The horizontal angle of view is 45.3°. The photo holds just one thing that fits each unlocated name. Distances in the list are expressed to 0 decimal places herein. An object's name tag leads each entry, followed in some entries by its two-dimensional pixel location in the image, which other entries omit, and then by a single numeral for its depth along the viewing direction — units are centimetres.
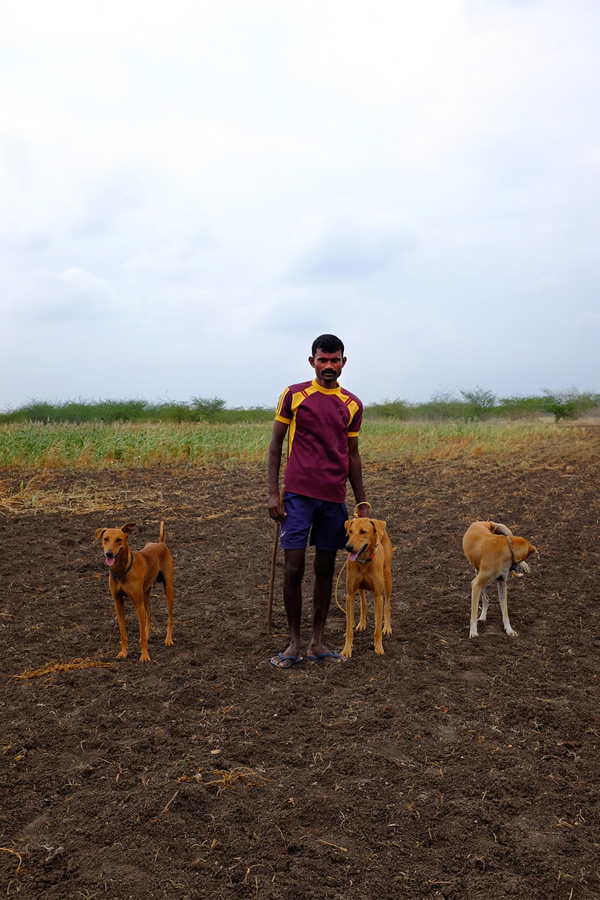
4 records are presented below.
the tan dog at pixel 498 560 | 514
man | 457
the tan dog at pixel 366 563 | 459
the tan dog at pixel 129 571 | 454
